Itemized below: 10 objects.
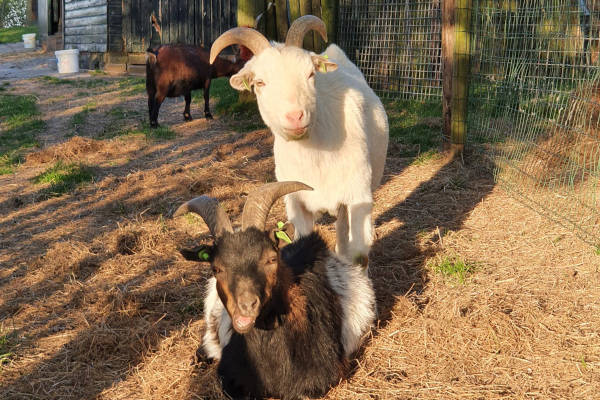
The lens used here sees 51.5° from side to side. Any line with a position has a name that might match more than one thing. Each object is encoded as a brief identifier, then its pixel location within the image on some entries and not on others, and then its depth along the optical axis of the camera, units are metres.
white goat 4.25
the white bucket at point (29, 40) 29.74
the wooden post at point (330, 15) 10.75
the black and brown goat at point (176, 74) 11.41
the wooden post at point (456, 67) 7.62
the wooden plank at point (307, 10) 10.05
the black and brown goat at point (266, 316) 3.33
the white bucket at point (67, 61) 20.83
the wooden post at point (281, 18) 10.87
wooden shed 18.66
